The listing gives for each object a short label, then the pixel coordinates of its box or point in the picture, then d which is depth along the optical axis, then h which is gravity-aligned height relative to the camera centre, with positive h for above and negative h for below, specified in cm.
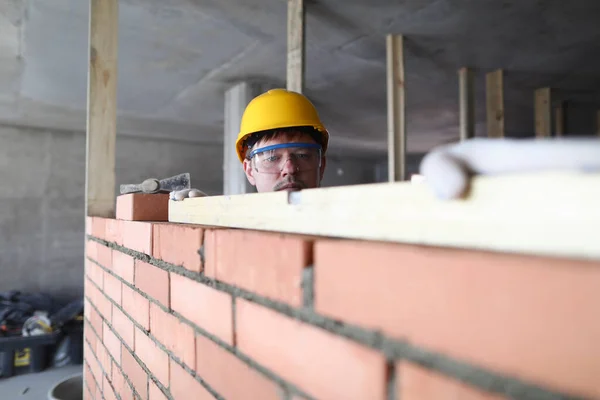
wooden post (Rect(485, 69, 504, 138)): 438 +122
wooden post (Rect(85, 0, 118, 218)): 205 +55
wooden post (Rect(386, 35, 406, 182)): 341 +76
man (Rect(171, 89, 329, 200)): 186 +34
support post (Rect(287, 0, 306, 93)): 276 +119
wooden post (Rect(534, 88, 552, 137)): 496 +129
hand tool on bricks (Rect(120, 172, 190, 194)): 161 +11
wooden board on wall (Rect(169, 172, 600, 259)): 39 +0
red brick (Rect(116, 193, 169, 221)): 146 +2
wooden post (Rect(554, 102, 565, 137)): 564 +135
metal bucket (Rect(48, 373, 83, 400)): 326 -153
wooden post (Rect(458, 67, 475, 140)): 415 +118
